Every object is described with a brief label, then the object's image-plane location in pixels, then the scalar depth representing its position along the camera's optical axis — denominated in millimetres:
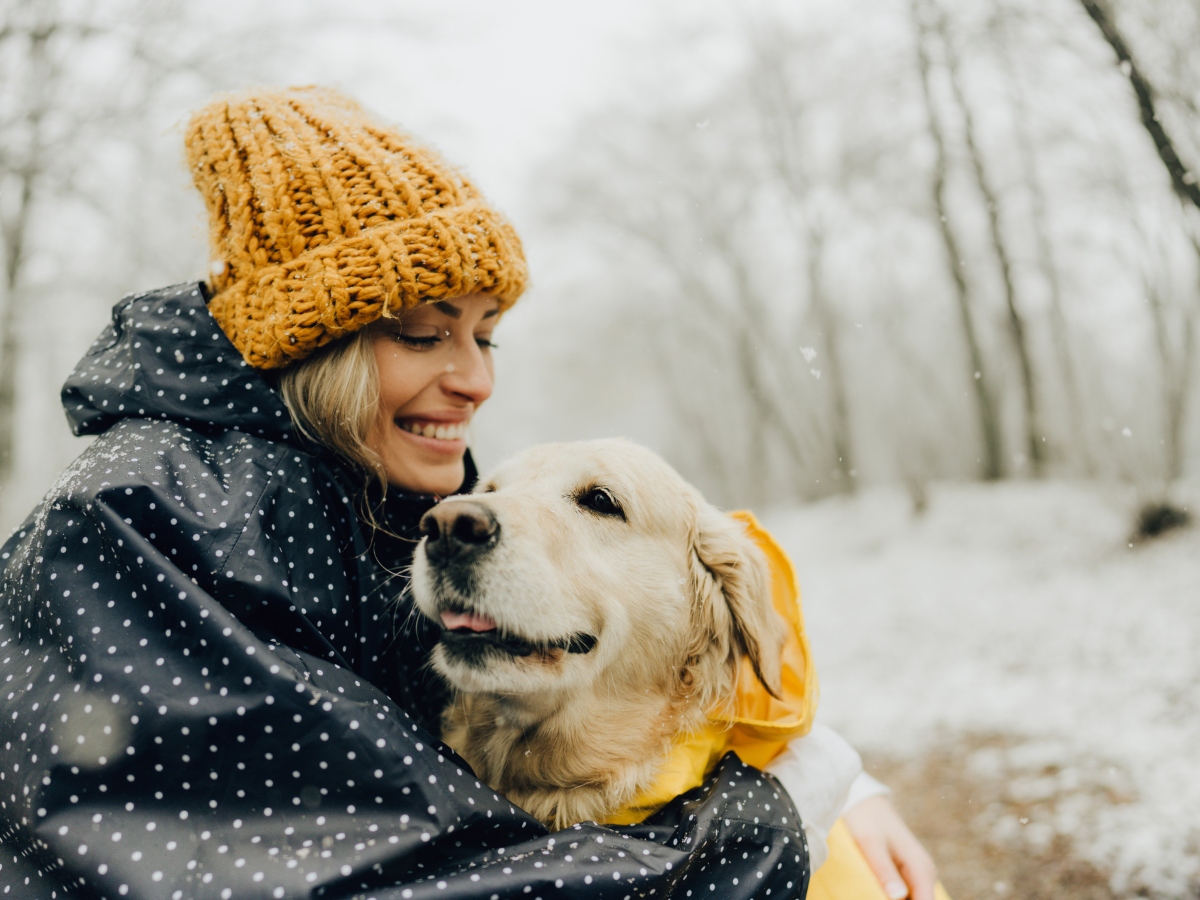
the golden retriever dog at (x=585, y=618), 699
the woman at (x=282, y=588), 553
